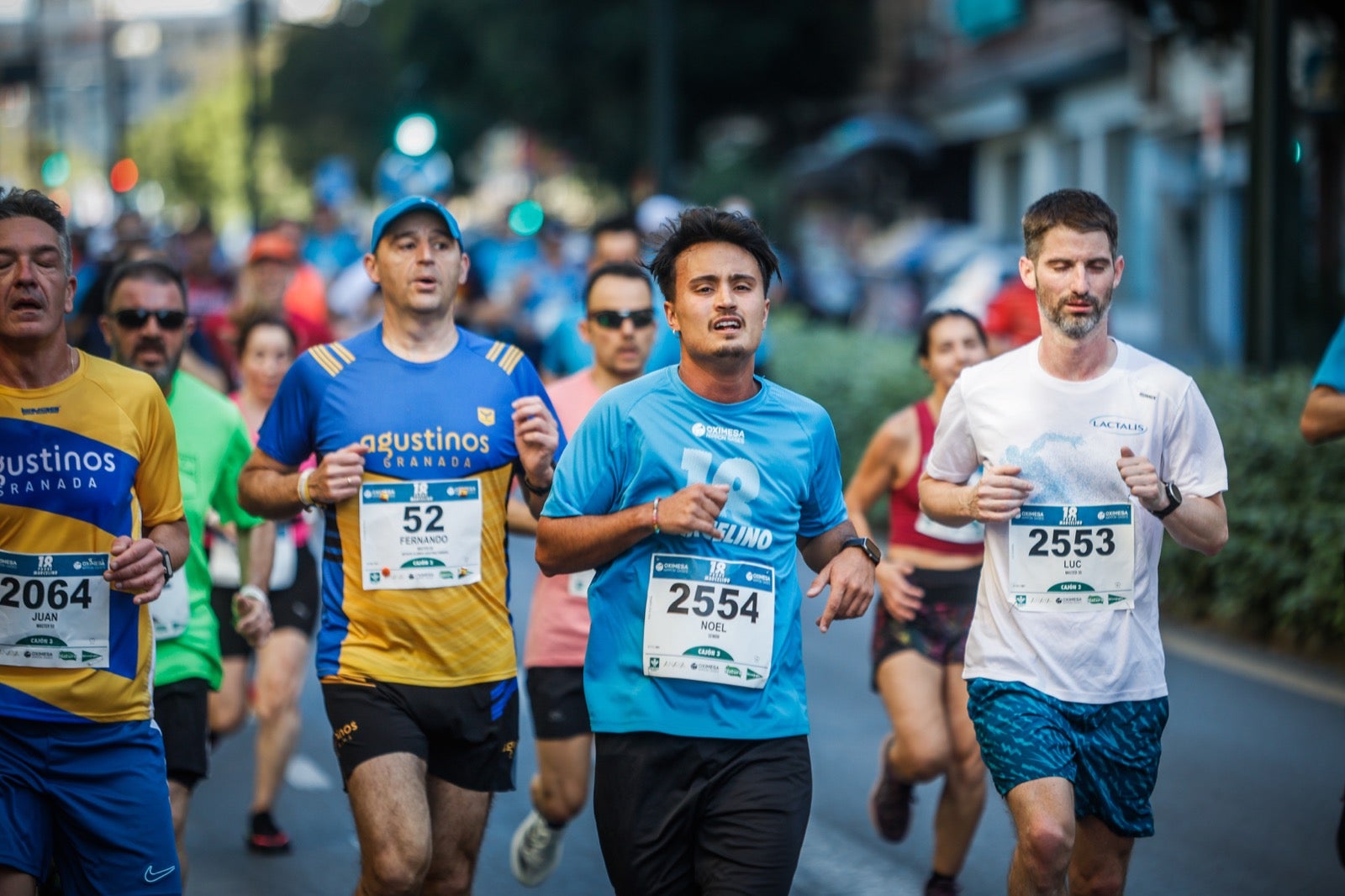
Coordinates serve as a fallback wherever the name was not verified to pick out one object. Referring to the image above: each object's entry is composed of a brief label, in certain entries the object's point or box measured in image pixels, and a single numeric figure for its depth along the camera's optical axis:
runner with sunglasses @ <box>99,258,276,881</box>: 10.57
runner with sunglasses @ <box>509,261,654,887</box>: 12.30
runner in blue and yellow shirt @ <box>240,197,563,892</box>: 9.68
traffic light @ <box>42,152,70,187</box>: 80.62
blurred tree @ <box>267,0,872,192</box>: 59.53
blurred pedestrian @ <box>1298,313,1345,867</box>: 11.12
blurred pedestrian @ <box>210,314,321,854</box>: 13.41
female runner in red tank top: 12.28
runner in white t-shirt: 9.42
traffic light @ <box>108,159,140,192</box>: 71.50
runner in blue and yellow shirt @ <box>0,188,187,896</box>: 8.56
